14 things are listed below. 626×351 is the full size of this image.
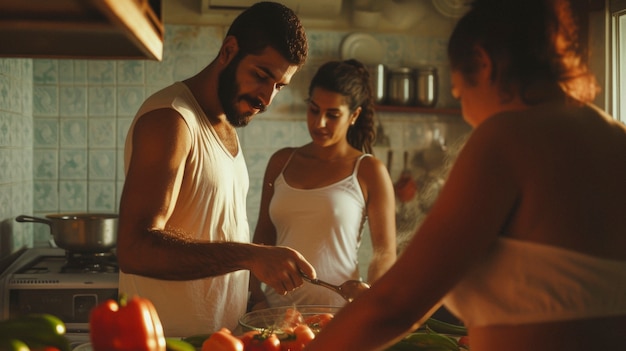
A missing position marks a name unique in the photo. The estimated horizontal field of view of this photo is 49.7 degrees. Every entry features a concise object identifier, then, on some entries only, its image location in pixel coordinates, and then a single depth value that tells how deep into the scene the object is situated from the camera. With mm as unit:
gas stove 2629
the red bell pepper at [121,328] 947
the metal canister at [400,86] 3549
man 1462
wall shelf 3553
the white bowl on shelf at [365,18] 3553
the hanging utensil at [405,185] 3659
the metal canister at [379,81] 3535
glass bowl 1466
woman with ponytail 2332
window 2373
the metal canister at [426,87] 3568
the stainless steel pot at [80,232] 2756
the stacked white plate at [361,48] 3568
